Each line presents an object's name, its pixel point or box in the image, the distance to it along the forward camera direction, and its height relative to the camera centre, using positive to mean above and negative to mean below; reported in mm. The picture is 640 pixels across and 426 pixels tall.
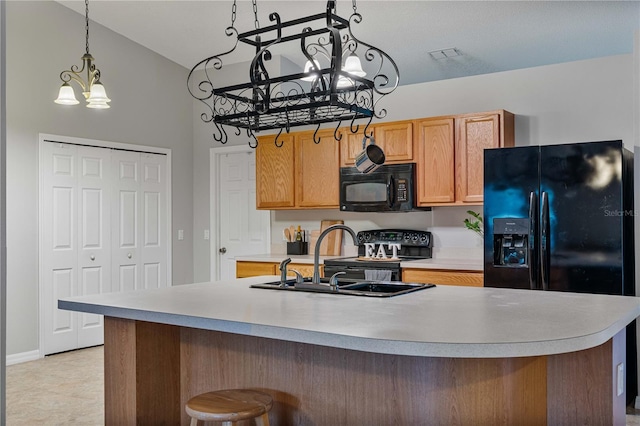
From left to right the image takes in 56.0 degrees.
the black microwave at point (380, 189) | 4945 +286
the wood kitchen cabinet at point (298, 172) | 5391 +473
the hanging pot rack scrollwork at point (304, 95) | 2430 +564
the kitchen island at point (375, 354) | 1894 -521
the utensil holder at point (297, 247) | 5777 -228
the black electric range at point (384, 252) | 4812 -258
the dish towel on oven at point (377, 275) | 3244 -282
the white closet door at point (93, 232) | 5648 -67
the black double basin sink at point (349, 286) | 2861 -316
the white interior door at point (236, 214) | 6289 +108
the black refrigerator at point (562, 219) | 3779 +15
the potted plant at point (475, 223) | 4793 -6
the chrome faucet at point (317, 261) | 2843 -186
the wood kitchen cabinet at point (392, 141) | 4965 +690
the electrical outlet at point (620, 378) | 2250 -591
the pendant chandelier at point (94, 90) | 4066 +931
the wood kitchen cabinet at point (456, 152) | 4609 +560
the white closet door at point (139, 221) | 5988 +36
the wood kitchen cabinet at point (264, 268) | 5145 -397
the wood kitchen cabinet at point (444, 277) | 4375 -407
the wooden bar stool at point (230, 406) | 2203 -685
